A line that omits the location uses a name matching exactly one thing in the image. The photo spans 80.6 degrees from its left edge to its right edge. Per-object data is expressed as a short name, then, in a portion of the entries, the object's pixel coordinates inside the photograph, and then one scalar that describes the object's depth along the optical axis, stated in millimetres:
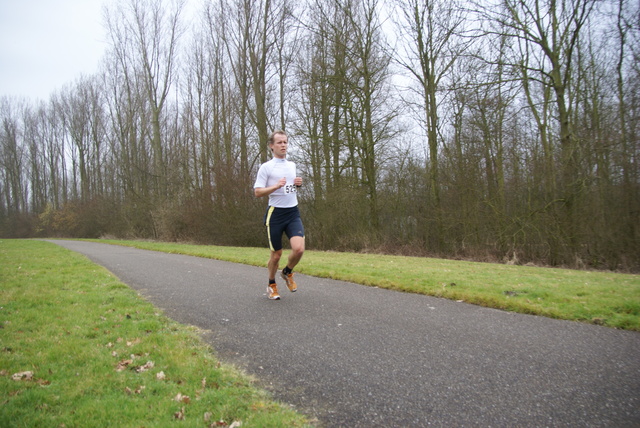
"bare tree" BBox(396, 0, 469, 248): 17641
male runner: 5230
